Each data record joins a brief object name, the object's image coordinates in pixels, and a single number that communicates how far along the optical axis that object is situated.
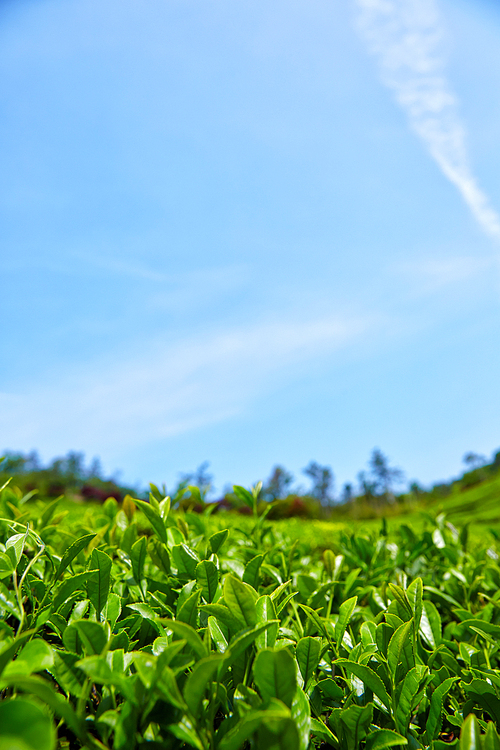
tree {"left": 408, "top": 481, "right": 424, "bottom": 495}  70.10
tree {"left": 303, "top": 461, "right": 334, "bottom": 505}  78.06
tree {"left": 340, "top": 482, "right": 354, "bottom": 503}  76.56
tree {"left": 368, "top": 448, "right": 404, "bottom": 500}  74.38
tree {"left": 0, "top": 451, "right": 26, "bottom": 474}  40.38
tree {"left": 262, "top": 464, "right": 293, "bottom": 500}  59.28
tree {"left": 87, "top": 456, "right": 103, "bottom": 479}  80.35
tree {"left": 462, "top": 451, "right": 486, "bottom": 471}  81.88
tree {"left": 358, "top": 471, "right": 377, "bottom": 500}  72.75
